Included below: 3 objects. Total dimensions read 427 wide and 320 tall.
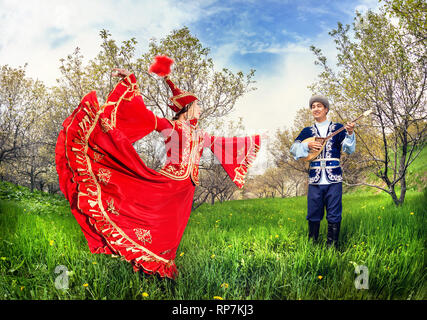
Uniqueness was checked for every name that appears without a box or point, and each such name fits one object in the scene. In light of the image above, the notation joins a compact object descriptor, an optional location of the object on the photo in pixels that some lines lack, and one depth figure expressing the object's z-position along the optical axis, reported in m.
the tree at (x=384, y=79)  5.09
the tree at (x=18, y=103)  11.16
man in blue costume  3.50
